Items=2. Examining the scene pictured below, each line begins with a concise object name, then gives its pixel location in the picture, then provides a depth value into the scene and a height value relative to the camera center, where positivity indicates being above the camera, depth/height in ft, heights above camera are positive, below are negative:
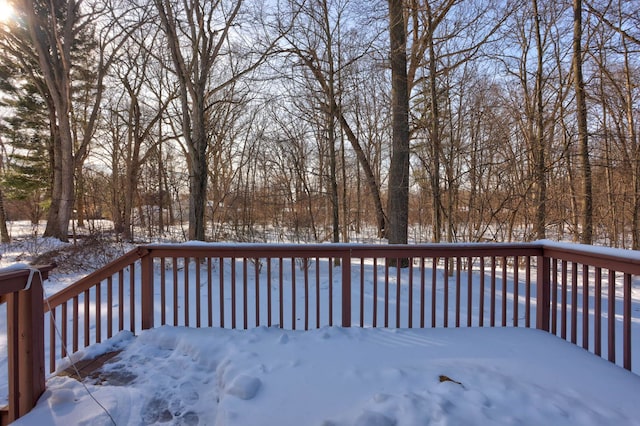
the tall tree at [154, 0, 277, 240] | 23.56 +10.66
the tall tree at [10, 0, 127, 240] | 30.83 +15.96
